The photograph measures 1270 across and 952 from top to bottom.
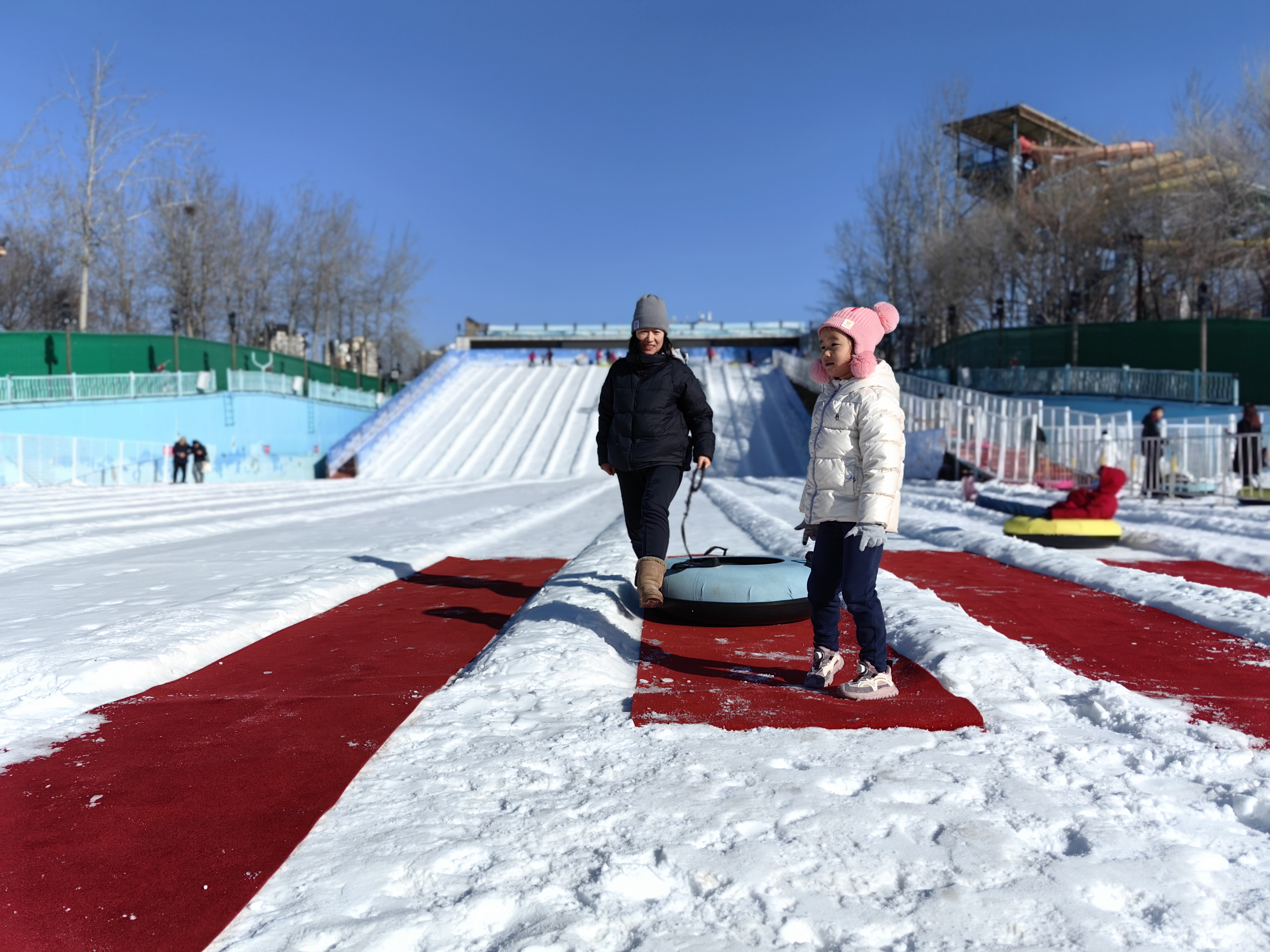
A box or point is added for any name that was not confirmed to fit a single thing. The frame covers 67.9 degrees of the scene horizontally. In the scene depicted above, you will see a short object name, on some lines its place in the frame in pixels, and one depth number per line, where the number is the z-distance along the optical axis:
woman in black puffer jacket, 4.56
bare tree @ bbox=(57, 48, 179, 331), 35.03
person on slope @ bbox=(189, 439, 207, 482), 25.36
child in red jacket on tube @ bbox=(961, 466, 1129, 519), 8.30
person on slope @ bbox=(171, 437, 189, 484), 24.14
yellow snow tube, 8.22
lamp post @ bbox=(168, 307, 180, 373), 30.16
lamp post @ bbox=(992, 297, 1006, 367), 33.81
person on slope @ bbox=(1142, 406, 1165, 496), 14.21
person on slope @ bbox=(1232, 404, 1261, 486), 13.55
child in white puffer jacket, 3.23
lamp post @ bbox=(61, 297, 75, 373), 28.11
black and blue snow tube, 4.49
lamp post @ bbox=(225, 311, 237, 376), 34.75
